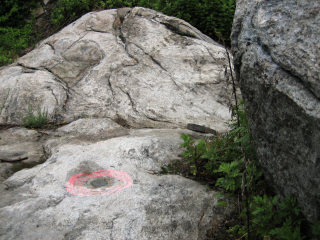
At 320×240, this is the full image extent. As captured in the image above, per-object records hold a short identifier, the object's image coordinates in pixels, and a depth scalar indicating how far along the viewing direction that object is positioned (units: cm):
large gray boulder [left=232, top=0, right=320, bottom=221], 200
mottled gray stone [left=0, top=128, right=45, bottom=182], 371
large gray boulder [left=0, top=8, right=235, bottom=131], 498
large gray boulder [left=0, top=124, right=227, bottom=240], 256
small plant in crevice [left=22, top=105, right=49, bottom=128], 475
